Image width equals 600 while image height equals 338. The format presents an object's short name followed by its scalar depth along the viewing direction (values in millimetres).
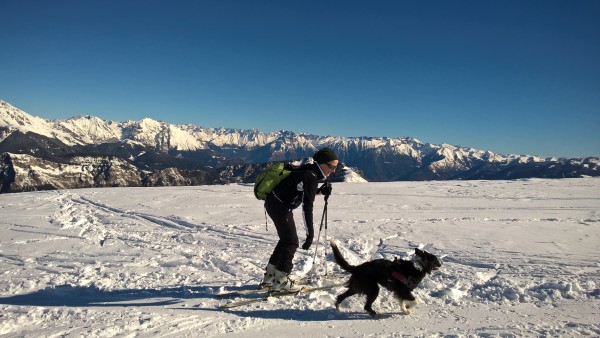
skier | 6182
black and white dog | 5941
